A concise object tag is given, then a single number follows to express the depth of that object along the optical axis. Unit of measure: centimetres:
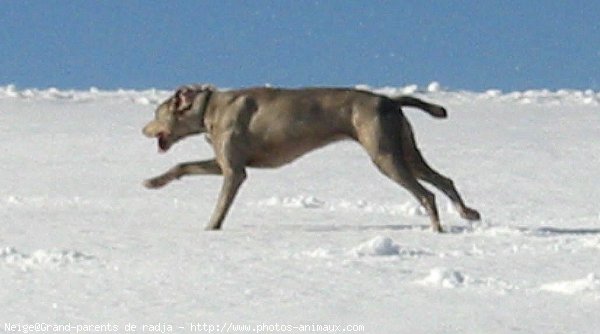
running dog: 1950
